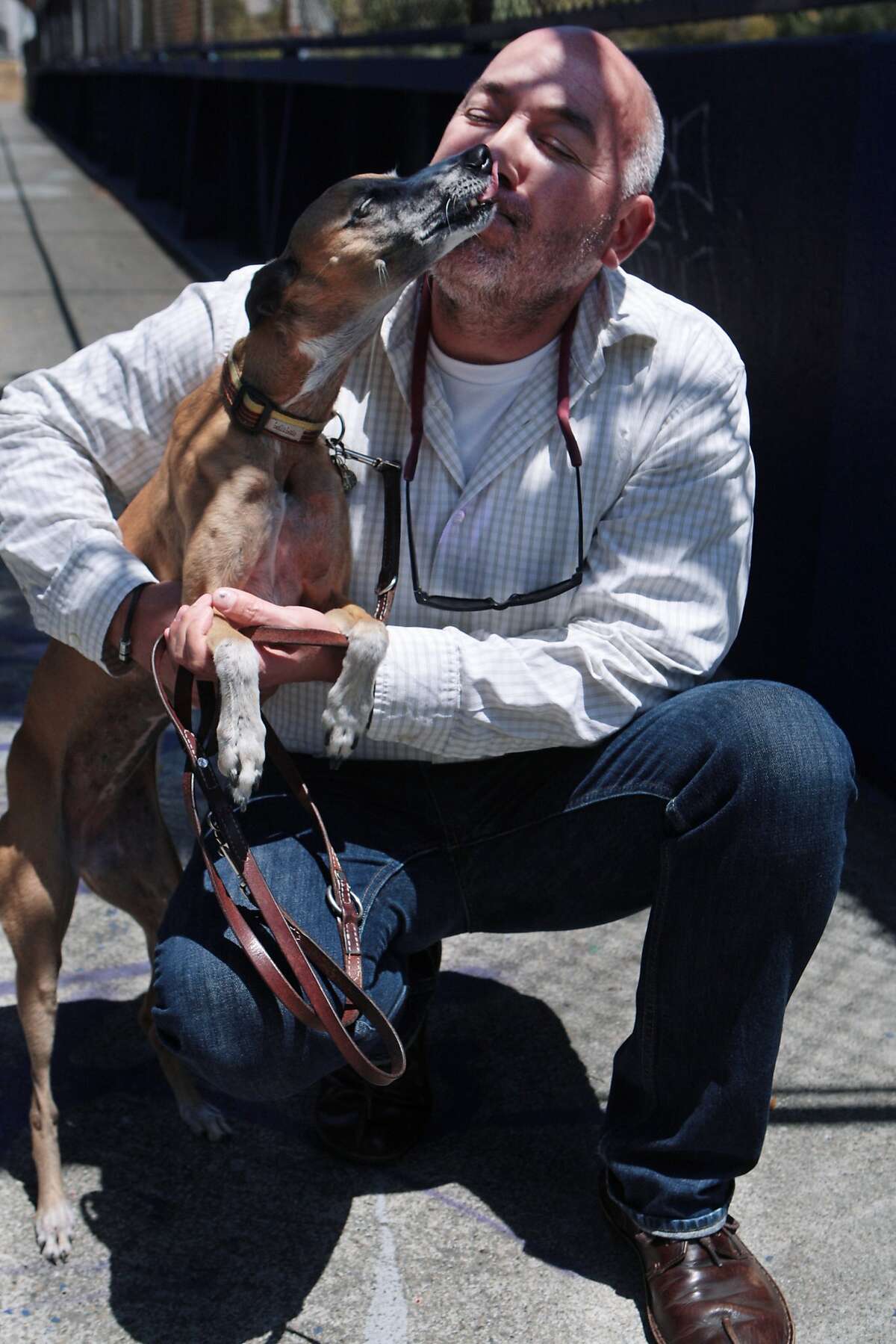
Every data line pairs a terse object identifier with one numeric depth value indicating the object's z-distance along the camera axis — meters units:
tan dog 2.49
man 2.24
